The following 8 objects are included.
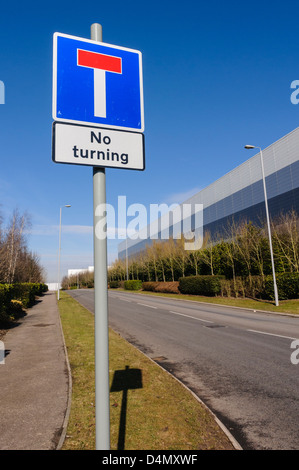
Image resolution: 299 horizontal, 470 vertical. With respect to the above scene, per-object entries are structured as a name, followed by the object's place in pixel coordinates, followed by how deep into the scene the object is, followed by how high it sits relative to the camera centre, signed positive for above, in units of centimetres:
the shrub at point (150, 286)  4700 -110
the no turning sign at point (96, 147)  210 +97
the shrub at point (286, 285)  2177 -83
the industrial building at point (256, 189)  3287 +1141
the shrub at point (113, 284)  7238 -86
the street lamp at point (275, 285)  2023 -76
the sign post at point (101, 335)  184 -34
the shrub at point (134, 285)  5594 -97
